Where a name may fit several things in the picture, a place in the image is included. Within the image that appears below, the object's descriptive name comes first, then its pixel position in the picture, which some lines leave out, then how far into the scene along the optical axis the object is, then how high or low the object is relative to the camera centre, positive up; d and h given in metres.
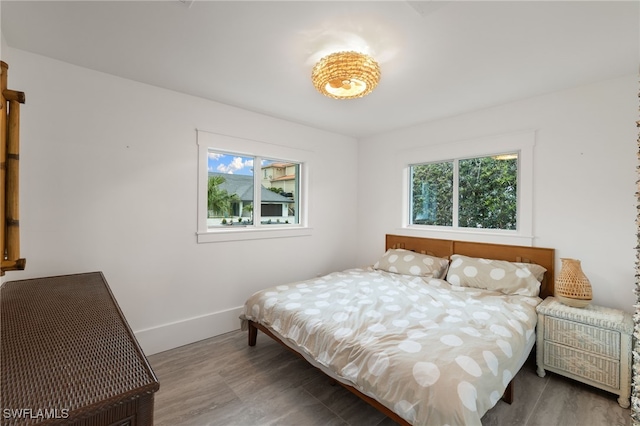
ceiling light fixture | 1.81 +0.97
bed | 1.35 -0.78
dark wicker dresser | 0.64 -0.47
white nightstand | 1.86 -0.97
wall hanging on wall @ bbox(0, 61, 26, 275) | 0.98 +0.12
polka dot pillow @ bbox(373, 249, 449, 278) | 3.12 -0.62
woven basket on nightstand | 2.16 -0.58
